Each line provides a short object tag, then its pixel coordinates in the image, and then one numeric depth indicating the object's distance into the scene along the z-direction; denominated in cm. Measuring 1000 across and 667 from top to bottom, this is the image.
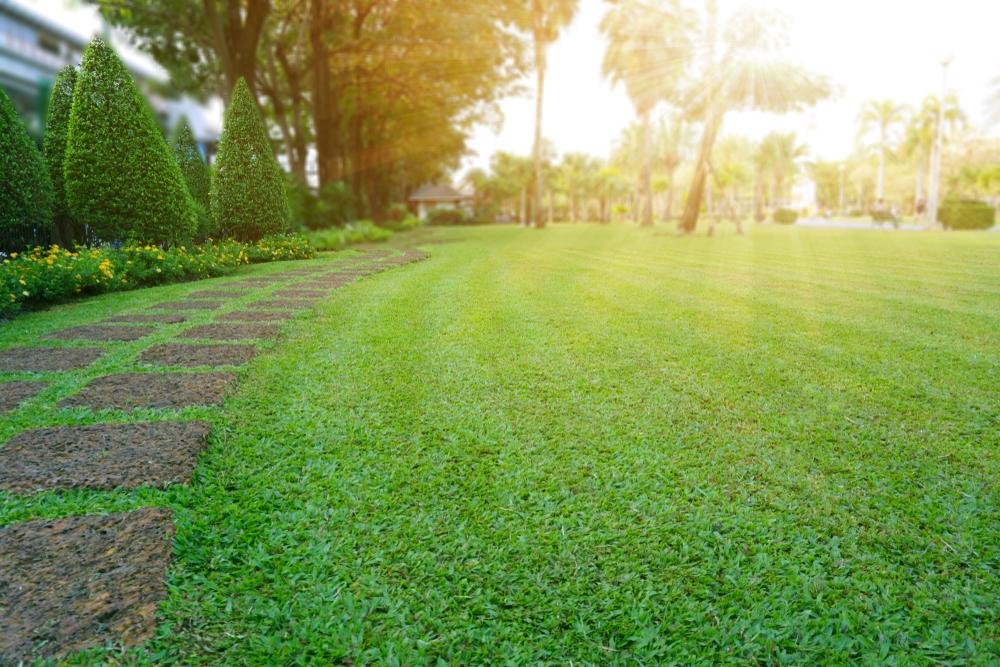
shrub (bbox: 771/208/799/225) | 4428
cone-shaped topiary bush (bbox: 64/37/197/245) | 841
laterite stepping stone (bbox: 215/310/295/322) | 562
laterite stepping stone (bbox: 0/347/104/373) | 407
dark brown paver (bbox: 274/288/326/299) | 692
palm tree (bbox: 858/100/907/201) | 6088
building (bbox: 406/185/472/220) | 6812
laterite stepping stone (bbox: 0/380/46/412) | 338
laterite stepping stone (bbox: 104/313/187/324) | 557
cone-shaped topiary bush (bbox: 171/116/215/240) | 1179
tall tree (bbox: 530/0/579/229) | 3391
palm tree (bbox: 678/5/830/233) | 2509
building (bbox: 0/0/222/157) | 2756
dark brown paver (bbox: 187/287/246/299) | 701
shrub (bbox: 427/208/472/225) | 4625
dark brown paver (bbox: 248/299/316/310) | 620
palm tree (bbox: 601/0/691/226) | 2845
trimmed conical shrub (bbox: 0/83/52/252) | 740
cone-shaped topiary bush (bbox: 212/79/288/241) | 1123
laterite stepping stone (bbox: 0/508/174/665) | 173
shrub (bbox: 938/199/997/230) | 2792
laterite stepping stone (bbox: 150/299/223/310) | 626
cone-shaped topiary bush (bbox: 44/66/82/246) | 866
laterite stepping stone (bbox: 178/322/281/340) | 494
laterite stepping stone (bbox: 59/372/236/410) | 336
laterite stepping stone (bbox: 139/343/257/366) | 416
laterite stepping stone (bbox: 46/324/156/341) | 491
